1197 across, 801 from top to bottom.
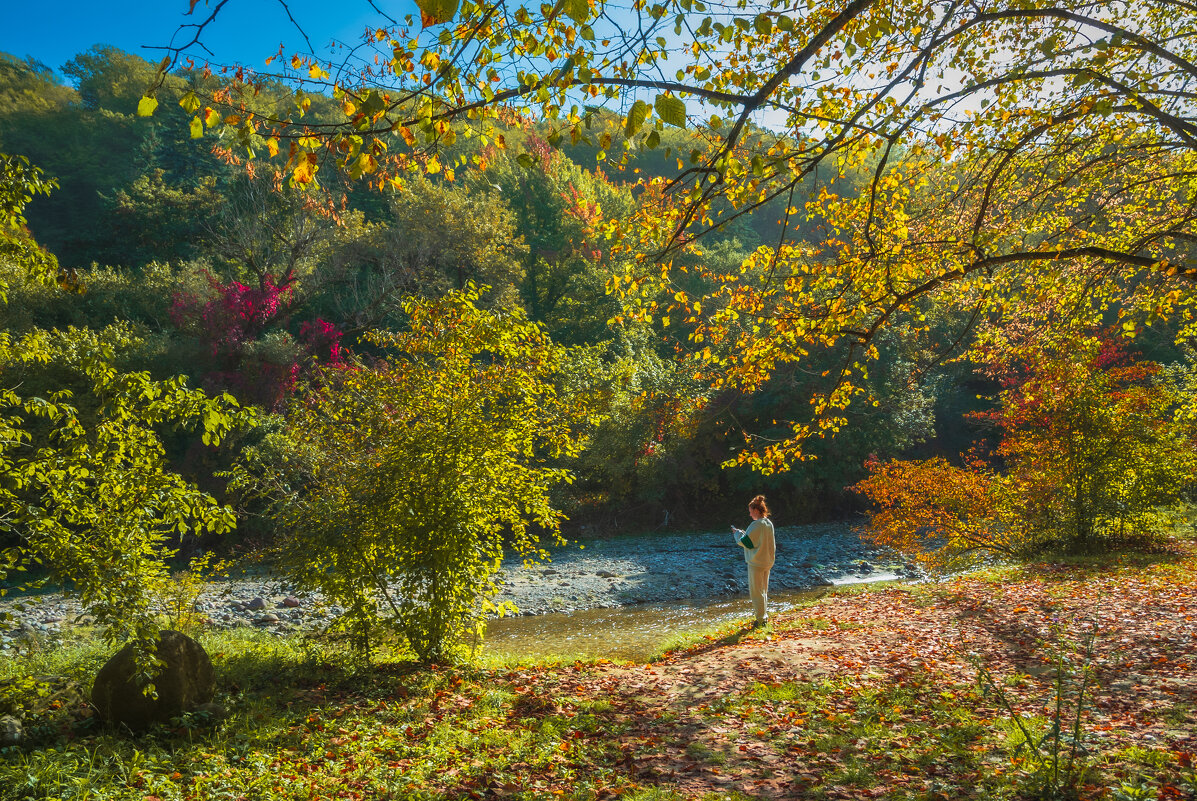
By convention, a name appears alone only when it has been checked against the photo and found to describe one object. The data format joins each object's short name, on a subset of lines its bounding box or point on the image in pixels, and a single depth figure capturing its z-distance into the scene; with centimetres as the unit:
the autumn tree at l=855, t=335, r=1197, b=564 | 1188
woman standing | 905
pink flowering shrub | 1912
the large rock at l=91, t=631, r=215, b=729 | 484
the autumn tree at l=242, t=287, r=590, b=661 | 670
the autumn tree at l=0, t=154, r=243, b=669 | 436
